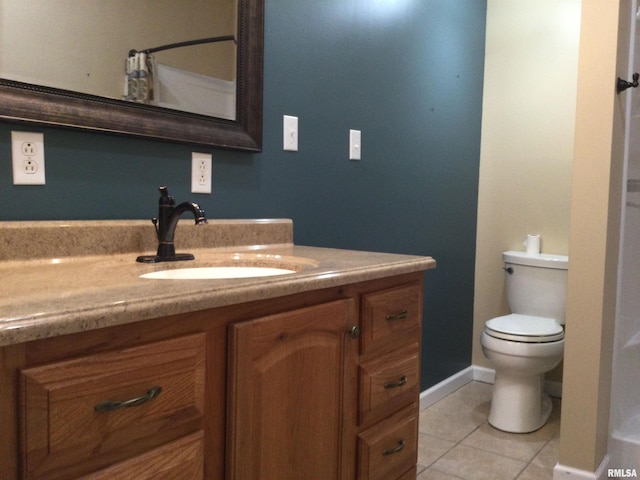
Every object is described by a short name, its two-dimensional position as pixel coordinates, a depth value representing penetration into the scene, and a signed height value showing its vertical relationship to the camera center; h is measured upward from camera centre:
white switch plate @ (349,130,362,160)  2.04 +0.26
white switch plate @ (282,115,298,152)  1.75 +0.26
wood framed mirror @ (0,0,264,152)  1.13 +0.23
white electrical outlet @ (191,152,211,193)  1.49 +0.09
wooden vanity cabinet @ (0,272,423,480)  0.65 -0.31
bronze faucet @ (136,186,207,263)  1.28 -0.05
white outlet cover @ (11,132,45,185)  1.14 +0.10
